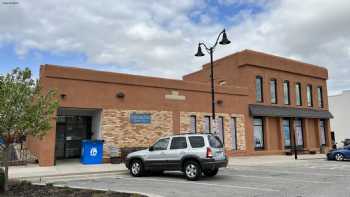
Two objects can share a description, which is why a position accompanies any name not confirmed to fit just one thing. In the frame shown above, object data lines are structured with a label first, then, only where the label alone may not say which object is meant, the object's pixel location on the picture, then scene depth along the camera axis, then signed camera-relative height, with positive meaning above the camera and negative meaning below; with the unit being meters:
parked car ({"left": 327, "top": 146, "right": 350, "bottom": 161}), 23.69 -0.95
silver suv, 13.01 -0.60
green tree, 9.45 +0.95
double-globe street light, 17.75 +5.13
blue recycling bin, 18.72 -0.55
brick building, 19.56 +2.43
